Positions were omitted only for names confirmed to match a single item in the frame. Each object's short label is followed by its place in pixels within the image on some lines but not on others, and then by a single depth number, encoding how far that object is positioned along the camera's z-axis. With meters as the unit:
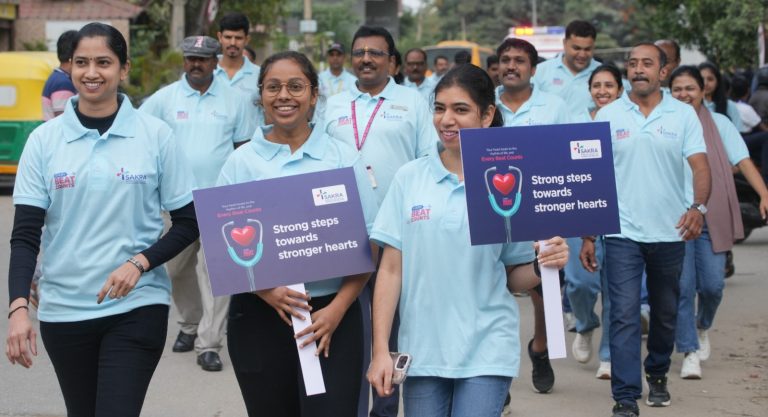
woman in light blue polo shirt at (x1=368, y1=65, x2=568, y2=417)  7.02
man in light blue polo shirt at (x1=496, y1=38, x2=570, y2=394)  12.12
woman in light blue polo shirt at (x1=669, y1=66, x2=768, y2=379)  12.91
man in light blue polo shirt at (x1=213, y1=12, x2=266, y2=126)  14.53
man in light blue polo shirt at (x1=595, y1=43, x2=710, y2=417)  11.03
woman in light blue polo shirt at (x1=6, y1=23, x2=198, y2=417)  7.22
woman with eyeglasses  7.19
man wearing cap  12.85
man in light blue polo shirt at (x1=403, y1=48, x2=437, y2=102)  24.04
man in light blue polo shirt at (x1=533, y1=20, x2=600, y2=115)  15.37
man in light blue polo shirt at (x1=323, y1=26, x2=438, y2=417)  10.34
